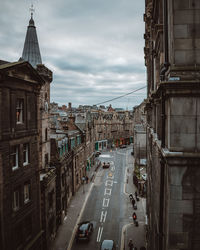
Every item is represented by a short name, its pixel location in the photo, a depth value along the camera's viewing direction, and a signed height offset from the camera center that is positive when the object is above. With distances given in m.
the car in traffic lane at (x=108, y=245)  19.87 -12.45
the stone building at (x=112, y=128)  88.41 -3.42
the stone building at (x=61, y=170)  28.33 -7.39
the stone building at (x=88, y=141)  50.91 -5.41
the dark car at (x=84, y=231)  23.07 -12.96
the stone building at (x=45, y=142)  21.73 -2.54
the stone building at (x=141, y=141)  47.92 -5.00
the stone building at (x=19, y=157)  14.65 -2.97
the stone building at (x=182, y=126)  6.71 -0.18
